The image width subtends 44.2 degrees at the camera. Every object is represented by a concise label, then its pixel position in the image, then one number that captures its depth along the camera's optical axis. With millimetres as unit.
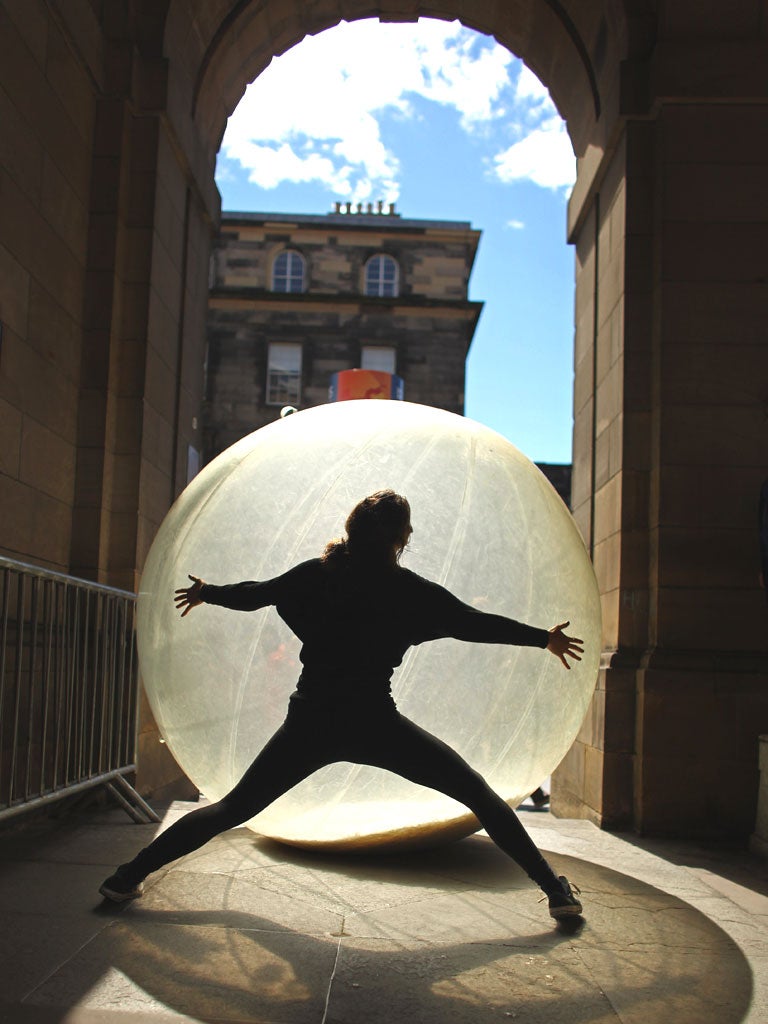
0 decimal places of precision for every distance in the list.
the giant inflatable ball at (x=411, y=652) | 4320
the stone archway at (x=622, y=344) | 6285
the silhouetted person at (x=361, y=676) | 3797
